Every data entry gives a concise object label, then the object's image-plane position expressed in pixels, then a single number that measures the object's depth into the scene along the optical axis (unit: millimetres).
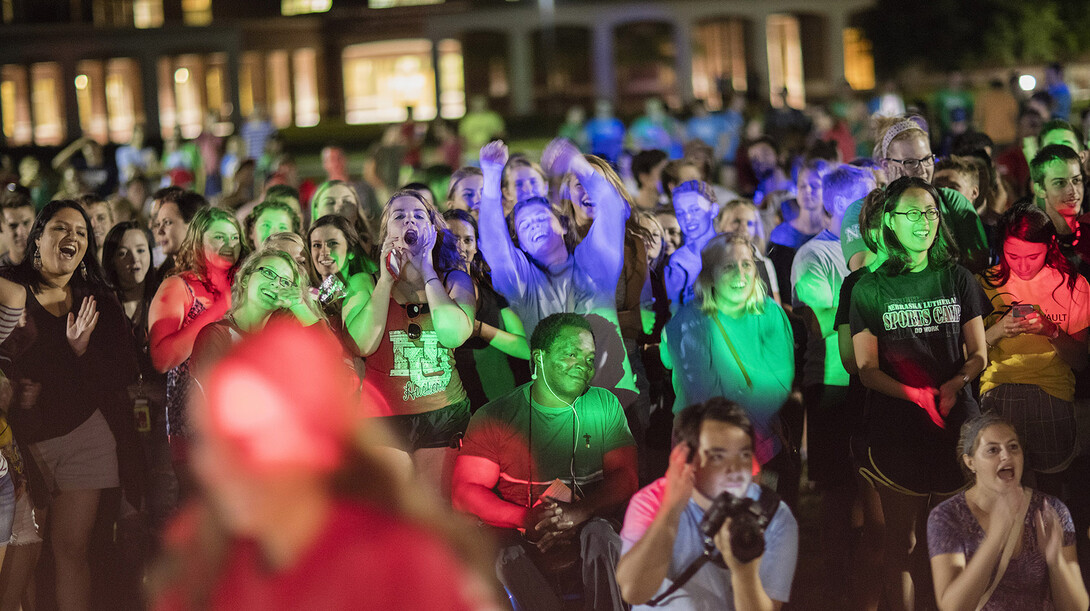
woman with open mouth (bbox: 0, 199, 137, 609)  4984
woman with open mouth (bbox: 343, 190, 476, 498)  4977
